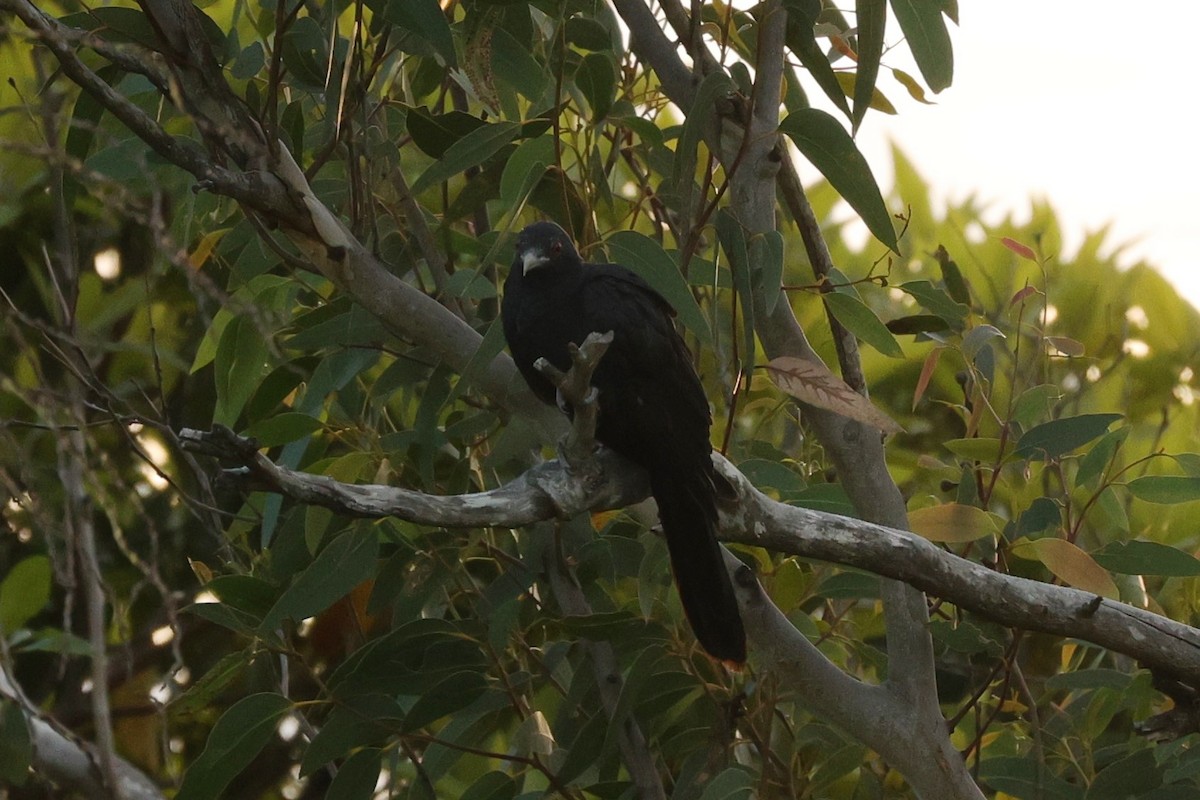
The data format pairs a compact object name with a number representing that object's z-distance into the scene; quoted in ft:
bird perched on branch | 48.35
